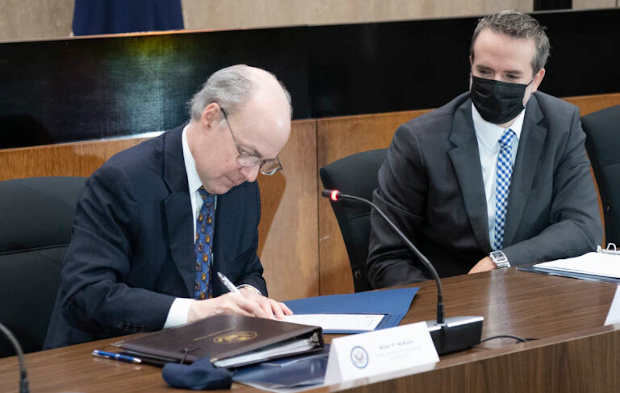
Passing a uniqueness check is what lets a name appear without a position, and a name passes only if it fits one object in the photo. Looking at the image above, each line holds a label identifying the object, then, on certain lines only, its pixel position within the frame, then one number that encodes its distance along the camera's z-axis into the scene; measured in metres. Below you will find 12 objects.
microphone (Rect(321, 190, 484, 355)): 2.82
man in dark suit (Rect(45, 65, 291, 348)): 3.06
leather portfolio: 2.77
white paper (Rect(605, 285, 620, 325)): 2.97
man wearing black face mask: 3.57
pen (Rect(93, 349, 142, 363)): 2.85
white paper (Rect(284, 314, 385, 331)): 2.99
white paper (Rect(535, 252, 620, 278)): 3.36
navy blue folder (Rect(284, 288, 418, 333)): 3.08
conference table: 2.68
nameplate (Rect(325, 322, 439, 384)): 2.63
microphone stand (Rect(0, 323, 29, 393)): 2.55
